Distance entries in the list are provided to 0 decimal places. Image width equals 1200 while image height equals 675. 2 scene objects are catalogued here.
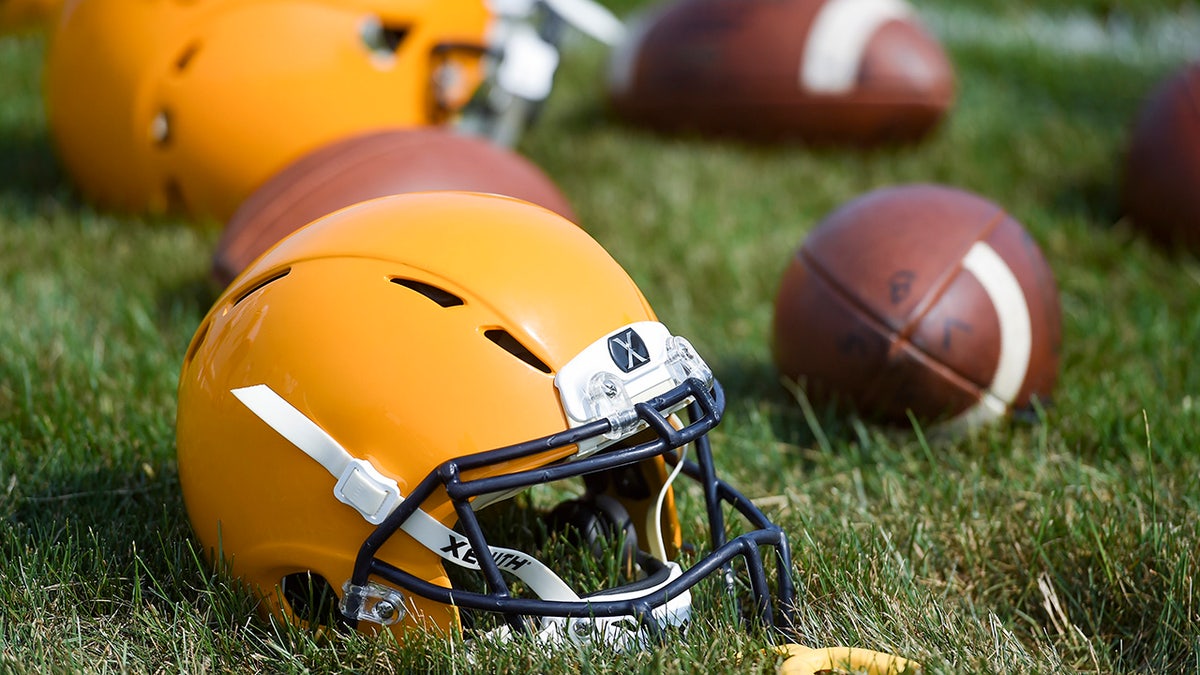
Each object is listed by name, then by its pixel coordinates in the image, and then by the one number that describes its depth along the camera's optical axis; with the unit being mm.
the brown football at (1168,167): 4031
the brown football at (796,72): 4875
